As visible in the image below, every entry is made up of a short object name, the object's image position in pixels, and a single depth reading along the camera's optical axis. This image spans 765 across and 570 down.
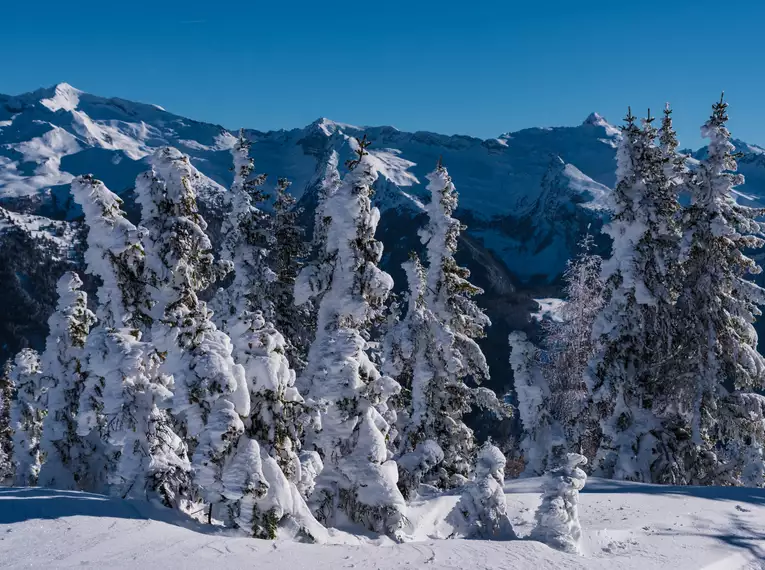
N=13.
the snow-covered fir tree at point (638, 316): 20.19
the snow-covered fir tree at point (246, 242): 21.31
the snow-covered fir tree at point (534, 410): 24.09
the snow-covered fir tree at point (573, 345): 27.92
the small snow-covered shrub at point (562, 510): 11.73
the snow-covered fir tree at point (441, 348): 20.56
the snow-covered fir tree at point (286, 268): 22.00
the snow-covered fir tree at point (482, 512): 12.38
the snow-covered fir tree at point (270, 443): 10.29
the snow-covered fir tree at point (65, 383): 21.59
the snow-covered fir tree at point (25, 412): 30.14
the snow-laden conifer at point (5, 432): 39.09
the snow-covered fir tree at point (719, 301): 20.06
